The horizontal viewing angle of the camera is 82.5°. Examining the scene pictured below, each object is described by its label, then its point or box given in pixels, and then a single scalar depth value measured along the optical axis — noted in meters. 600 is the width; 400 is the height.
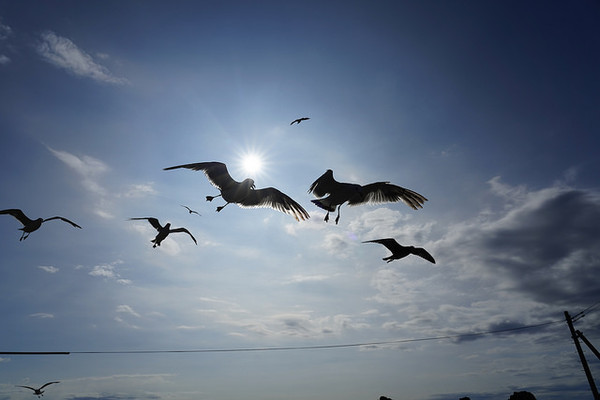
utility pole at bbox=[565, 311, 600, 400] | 20.86
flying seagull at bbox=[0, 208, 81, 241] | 12.50
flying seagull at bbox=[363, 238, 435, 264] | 9.41
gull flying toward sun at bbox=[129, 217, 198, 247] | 11.23
